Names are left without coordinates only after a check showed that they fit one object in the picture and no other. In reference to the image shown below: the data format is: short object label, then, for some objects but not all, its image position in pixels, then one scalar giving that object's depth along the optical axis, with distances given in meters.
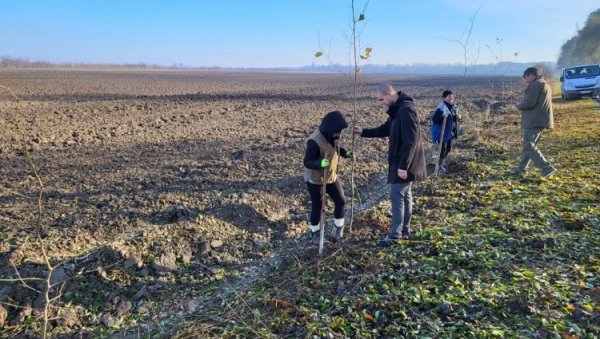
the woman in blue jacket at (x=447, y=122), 8.21
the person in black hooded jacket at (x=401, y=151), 4.70
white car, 21.09
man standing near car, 7.28
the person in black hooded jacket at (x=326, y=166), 4.89
